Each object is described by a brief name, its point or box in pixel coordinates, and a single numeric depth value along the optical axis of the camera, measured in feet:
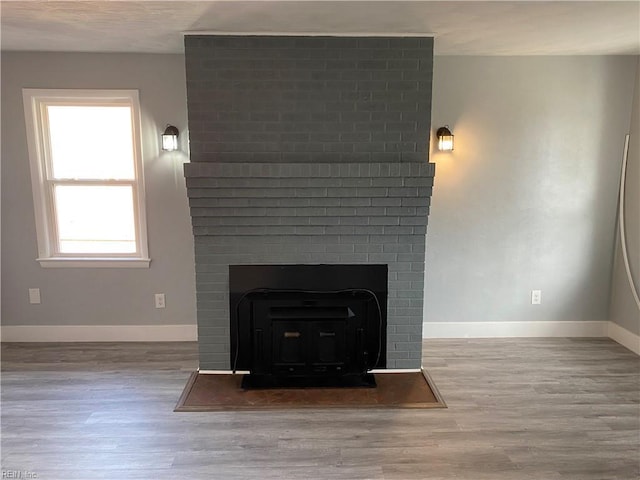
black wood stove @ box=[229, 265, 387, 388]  9.86
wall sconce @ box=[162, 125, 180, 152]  11.00
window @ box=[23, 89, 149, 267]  11.32
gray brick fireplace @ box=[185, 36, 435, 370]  9.35
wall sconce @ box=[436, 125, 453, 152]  11.27
